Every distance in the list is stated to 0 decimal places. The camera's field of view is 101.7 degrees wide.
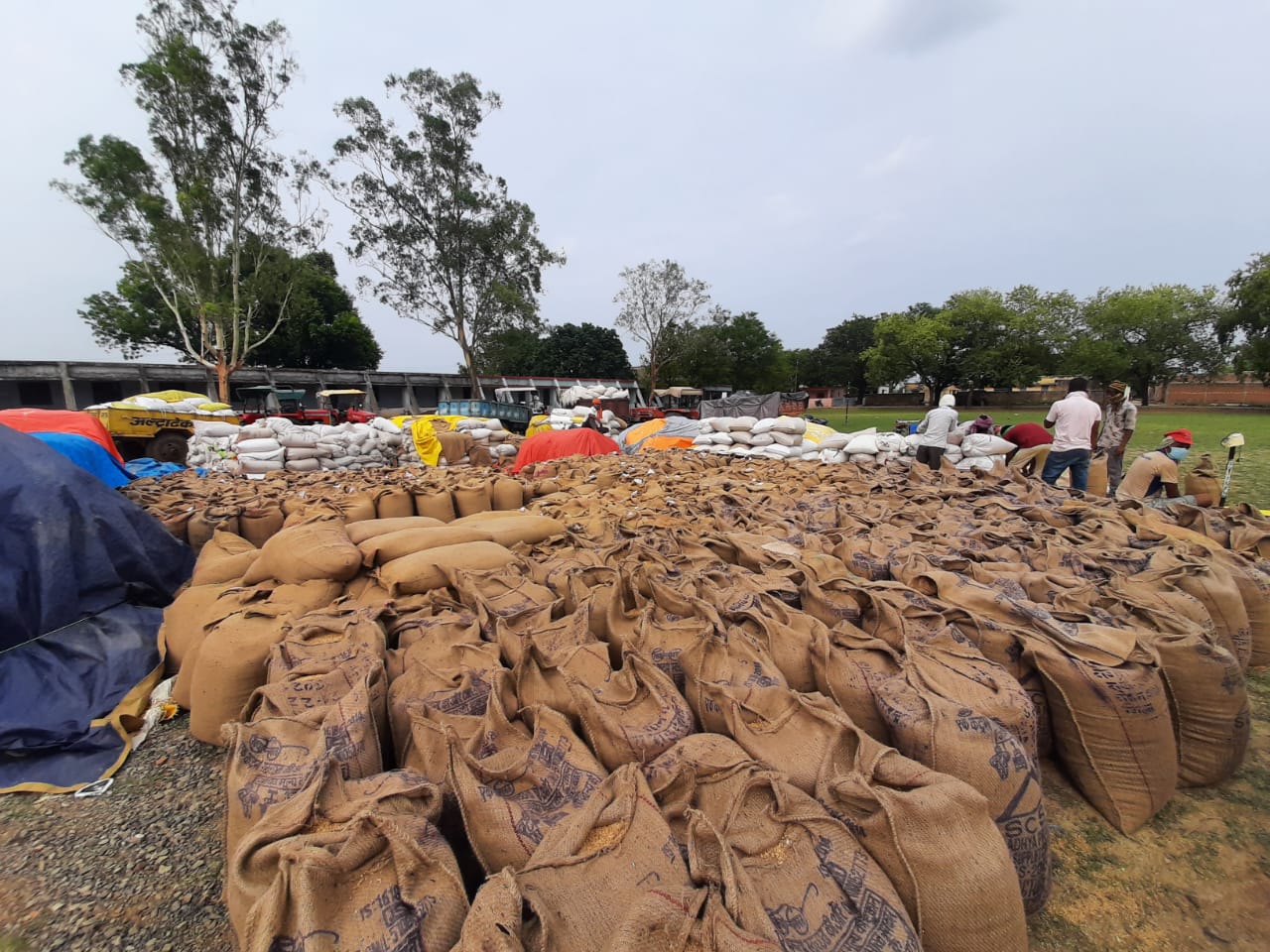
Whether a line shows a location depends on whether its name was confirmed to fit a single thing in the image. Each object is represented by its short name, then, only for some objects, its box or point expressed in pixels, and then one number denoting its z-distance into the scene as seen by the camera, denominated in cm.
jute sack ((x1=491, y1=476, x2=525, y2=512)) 488
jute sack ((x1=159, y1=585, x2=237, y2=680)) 257
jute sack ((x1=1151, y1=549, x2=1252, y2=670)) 224
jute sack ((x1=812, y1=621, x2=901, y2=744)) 160
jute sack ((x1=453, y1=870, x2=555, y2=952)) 77
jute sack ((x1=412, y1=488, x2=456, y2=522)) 451
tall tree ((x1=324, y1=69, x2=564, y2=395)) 2159
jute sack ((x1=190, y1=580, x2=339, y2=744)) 195
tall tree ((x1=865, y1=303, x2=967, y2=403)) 3297
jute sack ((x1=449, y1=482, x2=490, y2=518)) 468
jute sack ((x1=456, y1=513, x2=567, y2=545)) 327
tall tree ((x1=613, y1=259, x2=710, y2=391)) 3353
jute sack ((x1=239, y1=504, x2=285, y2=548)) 418
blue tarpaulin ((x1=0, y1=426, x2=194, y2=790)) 208
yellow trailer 1079
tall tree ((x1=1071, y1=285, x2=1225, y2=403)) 3219
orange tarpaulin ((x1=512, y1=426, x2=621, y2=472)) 830
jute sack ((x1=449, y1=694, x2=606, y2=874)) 114
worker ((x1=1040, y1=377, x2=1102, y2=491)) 520
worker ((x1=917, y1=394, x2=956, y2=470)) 666
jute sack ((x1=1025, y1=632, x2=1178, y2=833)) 159
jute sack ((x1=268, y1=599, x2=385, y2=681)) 180
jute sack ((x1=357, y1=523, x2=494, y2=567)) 282
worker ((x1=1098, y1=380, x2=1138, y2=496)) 589
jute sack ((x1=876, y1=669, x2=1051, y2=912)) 130
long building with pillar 2034
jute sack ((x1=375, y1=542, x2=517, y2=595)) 253
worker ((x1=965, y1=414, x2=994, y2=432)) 705
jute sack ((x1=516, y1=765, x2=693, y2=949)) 89
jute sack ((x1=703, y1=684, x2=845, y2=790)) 131
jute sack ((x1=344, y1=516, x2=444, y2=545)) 316
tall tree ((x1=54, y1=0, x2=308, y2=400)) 1708
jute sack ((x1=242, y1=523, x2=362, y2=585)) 256
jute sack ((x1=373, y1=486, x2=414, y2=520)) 435
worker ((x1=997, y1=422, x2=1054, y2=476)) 717
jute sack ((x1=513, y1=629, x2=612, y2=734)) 161
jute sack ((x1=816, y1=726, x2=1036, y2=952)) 105
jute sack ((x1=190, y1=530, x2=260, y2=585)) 294
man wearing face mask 513
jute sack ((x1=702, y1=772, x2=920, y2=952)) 95
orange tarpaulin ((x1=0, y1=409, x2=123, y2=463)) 578
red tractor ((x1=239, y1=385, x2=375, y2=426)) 1503
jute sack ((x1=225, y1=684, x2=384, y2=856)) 123
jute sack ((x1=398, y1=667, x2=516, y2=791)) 136
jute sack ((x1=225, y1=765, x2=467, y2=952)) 84
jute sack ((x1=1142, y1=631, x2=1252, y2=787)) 175
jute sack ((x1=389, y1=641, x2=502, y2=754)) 163
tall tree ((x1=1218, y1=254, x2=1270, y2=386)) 2769
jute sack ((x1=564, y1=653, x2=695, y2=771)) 141
